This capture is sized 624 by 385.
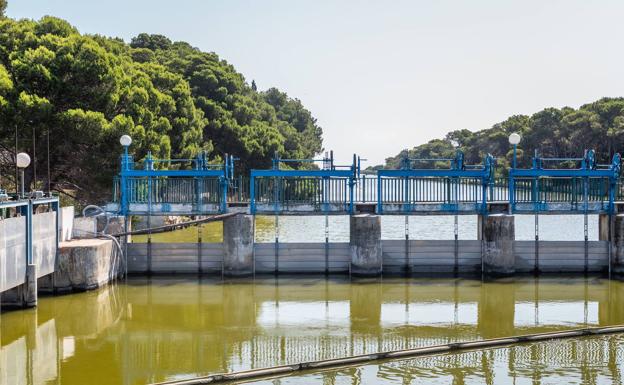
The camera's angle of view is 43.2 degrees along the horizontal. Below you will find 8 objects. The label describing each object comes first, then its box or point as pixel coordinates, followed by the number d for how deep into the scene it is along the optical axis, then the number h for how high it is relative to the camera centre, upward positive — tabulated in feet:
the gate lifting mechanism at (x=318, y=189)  92.63 -0.95
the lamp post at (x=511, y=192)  94.68 -1.29
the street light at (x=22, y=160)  70.85 +1.89
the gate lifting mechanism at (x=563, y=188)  95.04 -0.69
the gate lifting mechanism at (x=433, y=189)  93.97 -0.96
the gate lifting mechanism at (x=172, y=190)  91.76 -1.11
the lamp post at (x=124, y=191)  92.48 -1.18
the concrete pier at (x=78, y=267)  79.96 -8.84
